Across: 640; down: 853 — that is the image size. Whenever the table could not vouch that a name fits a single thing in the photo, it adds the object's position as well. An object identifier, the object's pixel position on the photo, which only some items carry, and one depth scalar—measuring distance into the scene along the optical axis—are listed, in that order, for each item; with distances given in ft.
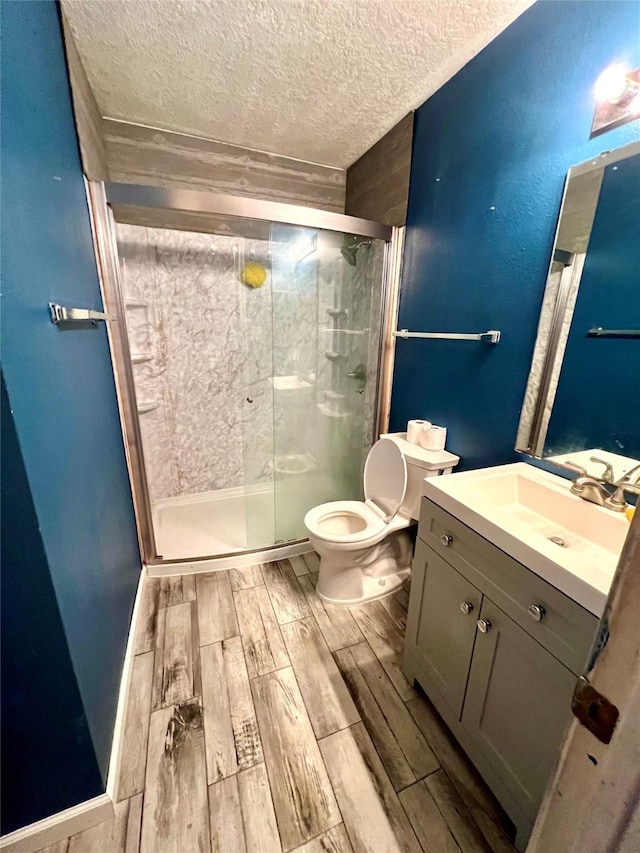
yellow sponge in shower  7.73
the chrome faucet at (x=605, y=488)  3.38
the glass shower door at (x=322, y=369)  6.90
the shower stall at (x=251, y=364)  6.67
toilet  5.42
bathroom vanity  2.58
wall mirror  3.39
